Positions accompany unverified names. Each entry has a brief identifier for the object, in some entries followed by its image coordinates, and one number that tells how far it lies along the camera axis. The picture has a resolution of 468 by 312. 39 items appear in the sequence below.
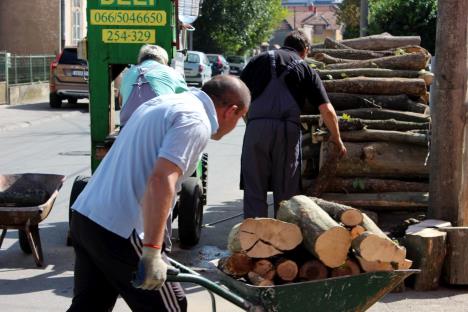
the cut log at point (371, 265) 4.42
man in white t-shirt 3.68
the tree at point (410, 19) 20.73
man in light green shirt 7.00
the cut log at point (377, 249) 4.43
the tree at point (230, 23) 48.22
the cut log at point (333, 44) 10.76
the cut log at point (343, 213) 4.85
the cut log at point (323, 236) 4.46
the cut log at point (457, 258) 6.77
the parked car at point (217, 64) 42.28
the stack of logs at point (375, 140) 8.37
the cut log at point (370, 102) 9.00
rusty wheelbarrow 7.15
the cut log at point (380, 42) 10.71
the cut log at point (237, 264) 4.48
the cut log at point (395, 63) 9.41
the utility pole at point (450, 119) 7.06
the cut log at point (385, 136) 8.38
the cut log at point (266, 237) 4.53
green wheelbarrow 3.80
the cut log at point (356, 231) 4.69
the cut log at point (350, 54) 10.27
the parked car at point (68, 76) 23.77
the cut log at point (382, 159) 8.34
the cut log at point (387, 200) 8.37
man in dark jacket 7.04
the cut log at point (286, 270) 4.49
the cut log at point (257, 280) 4.36
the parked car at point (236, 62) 51.84
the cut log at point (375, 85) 9.06
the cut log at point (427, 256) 6.68
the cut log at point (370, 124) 8.44
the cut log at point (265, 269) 4.46
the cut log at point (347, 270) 4.44
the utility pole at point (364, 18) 23.05
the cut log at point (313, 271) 4.46
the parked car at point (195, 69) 35.66
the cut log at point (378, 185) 8.46
